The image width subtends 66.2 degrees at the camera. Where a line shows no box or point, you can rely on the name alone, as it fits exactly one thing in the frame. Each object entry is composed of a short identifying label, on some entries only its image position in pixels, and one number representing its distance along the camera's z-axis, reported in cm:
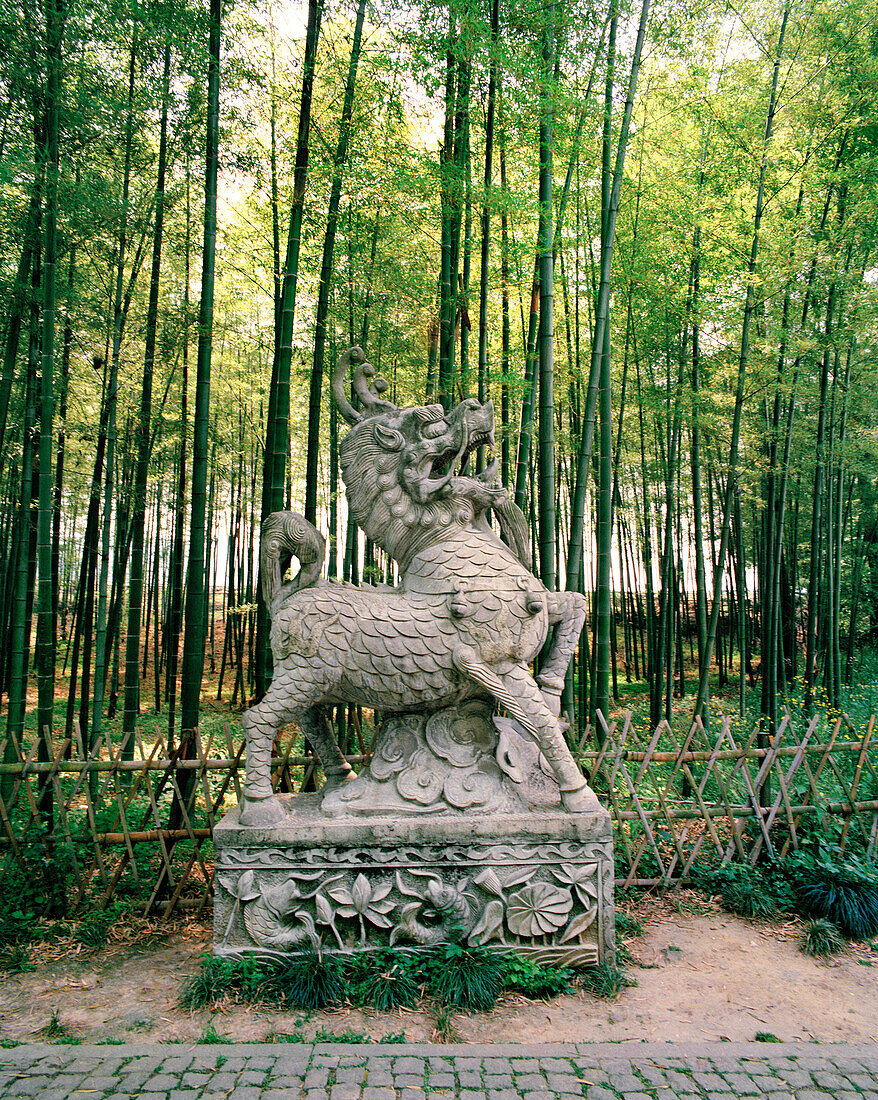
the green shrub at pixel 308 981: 245
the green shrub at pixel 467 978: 244
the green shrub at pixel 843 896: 301
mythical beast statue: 277
